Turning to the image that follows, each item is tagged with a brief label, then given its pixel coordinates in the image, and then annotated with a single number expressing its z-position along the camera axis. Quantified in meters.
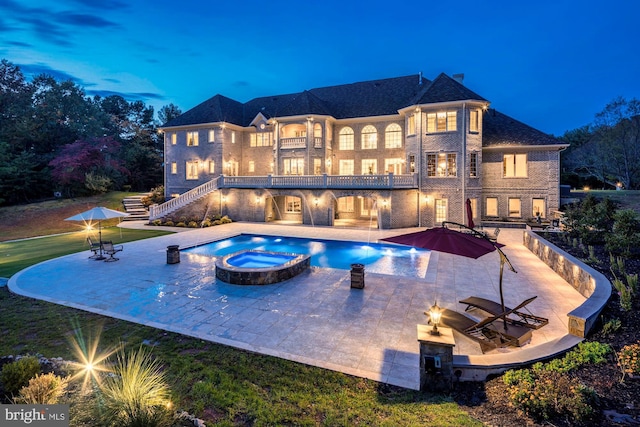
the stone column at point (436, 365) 5.14
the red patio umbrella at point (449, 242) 6.81
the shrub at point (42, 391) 4.06
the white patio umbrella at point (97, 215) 14.70
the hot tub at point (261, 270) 11.15
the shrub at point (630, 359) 4.82
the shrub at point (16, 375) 4.50
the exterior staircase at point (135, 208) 29.80
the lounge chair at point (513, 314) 7.18
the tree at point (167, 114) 51.84
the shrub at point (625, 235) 10.91
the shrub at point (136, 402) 3.71
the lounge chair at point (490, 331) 6.56
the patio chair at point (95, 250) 15.10
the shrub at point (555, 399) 3.98
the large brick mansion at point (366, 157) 24.38
